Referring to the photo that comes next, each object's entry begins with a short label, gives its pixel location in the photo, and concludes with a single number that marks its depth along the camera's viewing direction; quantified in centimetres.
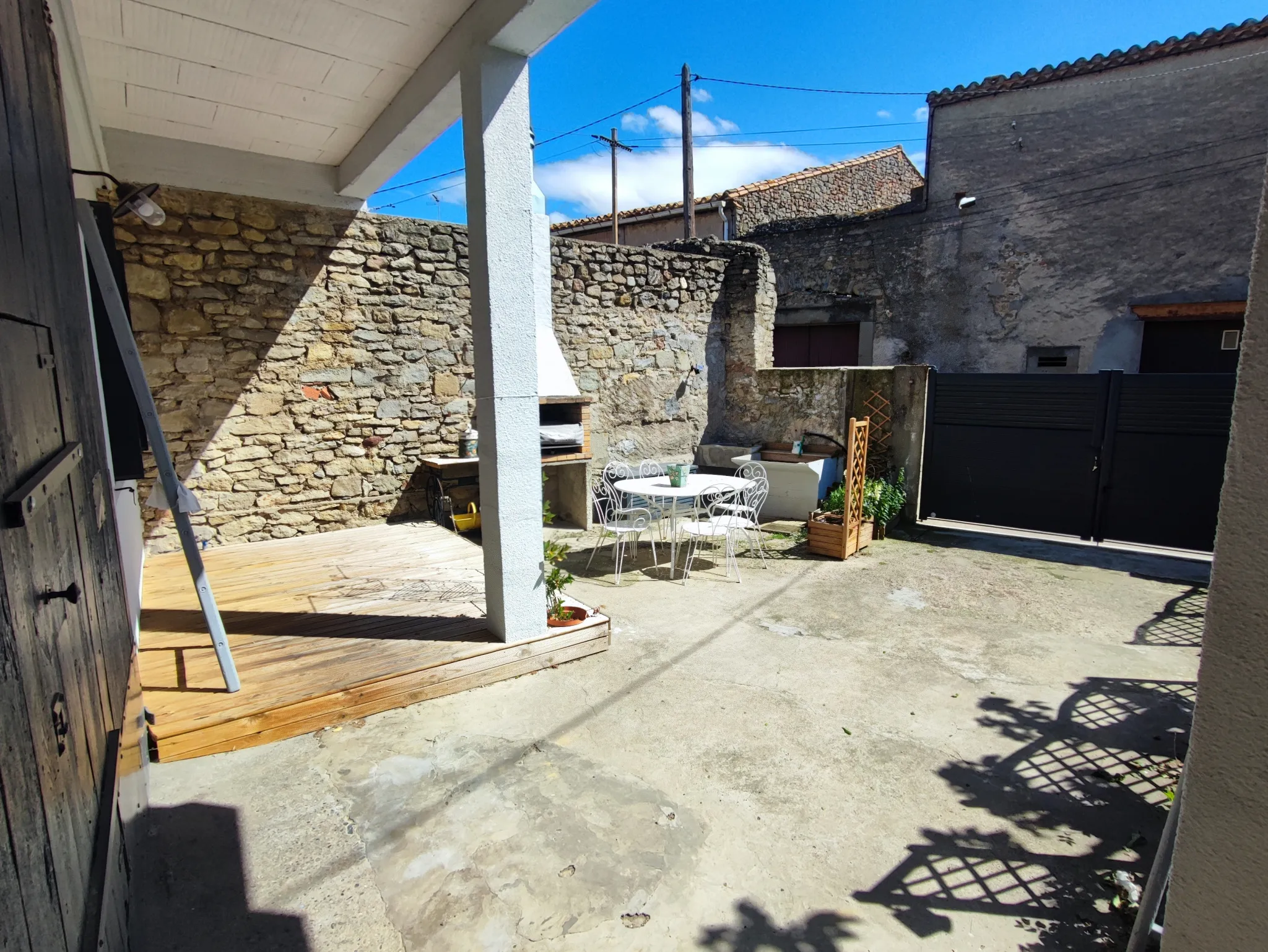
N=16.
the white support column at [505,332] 283
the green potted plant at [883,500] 611
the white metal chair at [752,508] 532
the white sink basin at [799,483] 668
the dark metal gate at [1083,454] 539
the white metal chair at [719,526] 508
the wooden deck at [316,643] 261
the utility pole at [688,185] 1131
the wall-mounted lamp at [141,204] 282
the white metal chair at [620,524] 503
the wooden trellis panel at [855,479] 559
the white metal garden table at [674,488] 505
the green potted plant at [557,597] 345
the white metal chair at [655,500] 579
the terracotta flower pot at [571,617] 348
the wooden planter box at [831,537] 553
